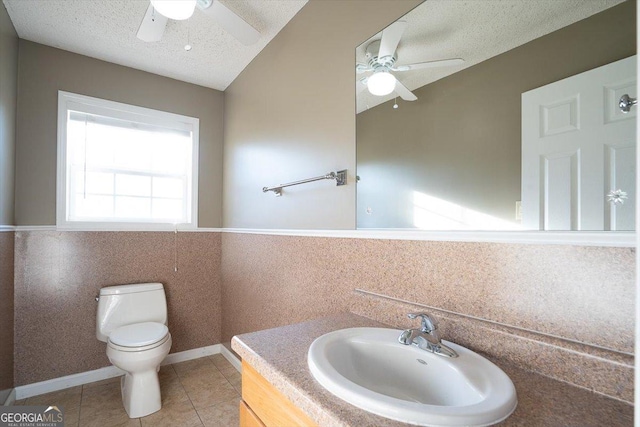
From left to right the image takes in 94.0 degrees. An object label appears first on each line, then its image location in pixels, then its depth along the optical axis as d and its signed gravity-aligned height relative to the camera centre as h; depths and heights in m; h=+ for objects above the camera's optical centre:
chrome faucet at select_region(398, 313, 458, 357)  0.86 -0.37
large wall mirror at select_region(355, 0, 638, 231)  0.73 +0.31
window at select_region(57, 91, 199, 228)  2.31 +0.42
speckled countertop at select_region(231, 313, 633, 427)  0.58 -0.40
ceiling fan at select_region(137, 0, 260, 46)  1.34 +1.06
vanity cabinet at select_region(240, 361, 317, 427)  0.76 -0.54
